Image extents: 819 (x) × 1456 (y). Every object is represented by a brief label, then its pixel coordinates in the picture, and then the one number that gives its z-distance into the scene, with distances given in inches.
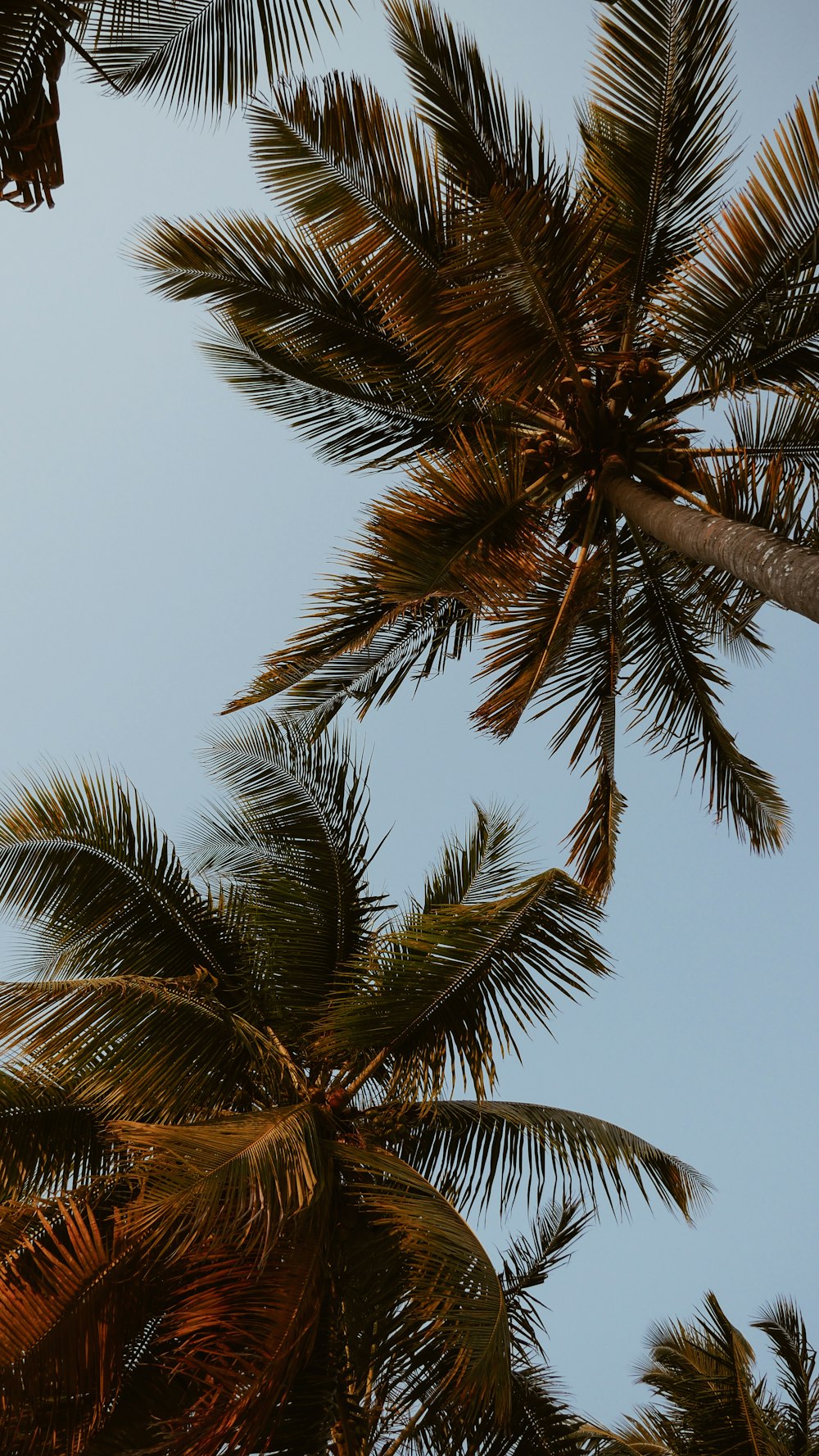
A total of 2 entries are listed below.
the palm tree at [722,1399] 316.5
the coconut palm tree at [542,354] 245.6
